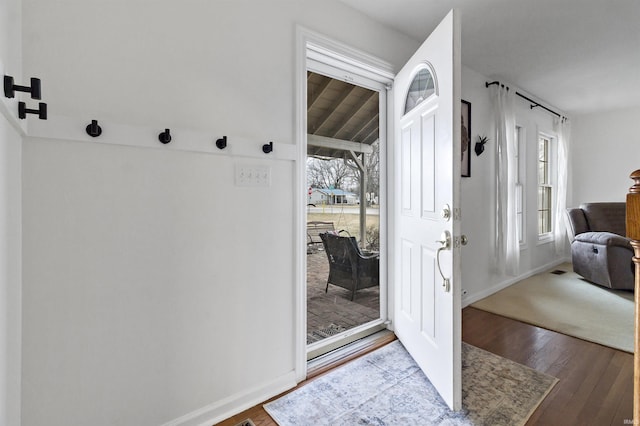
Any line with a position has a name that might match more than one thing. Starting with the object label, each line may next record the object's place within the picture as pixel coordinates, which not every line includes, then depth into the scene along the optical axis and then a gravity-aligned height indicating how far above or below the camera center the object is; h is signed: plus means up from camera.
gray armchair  3.47 -0.41
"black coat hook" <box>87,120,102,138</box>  1.19 +0.33
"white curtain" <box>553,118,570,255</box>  4.78 +0.51
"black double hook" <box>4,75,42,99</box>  0.80 +0.33
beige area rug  2.51 -0.97
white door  1.55 +0.03
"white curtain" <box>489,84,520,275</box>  3.42 +0.39
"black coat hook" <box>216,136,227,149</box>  1.50 +0.35
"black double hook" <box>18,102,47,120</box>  0.89 +0.31
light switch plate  1.60 +0.20
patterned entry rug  1.53 -1.03
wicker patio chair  2.32 -0.43
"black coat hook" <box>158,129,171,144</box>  1.35 +0.34
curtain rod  3.41 +1.50
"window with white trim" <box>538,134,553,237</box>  4.73 +0.36
